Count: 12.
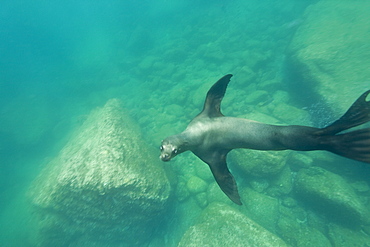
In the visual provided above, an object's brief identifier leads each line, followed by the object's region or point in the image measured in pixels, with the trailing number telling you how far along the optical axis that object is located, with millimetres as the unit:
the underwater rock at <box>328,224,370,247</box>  5254
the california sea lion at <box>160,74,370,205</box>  1768
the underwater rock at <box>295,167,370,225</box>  5465
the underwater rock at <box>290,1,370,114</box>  6609
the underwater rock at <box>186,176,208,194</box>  7488
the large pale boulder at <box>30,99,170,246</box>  6061
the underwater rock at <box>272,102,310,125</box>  7599
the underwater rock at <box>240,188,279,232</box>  6327
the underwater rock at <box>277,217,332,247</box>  5527
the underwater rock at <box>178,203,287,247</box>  5211
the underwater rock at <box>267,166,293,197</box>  6727
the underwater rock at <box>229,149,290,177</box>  6535
